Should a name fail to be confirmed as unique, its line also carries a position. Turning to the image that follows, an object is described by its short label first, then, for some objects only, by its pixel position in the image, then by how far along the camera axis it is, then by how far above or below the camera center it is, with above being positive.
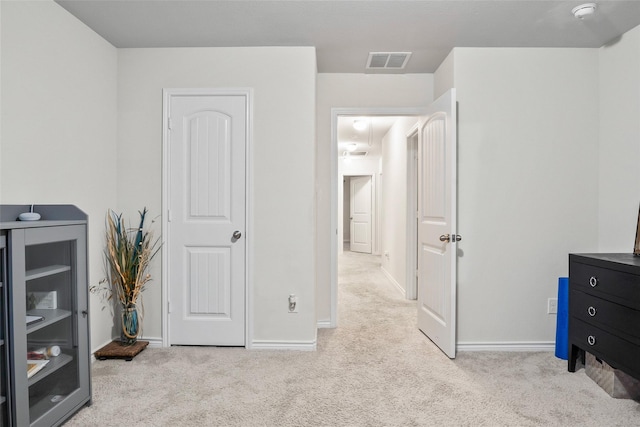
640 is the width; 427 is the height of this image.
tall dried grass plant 2.93 -0.37
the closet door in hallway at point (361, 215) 9.98 -0.17
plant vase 2.95 -0.90
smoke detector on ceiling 2.40 +1.26
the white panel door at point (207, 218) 3.08 -0.08
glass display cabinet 1.67 -0.54
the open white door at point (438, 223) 2.86 -0.12
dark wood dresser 2.13 -0.61
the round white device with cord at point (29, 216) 2.05 -0.05
